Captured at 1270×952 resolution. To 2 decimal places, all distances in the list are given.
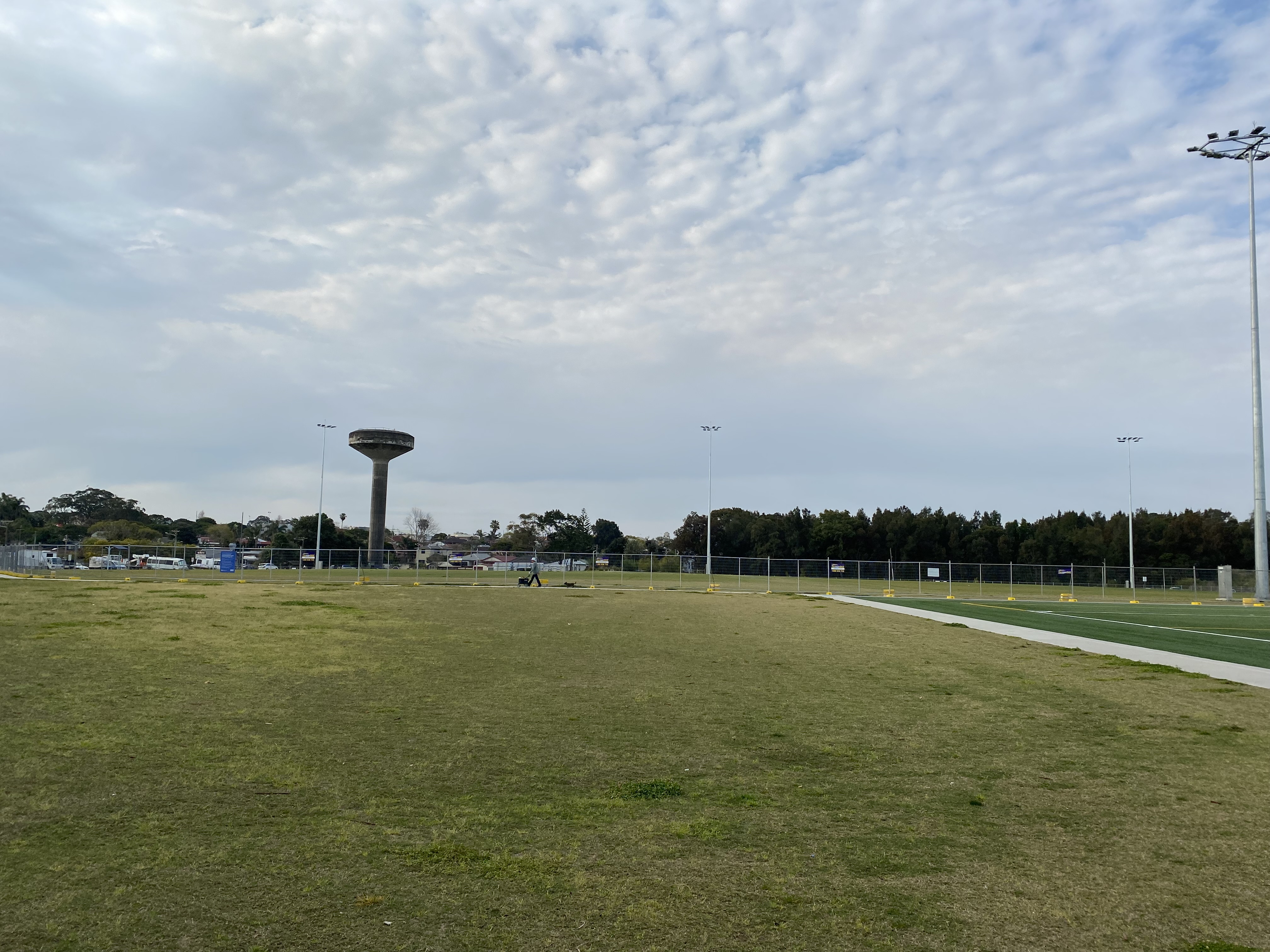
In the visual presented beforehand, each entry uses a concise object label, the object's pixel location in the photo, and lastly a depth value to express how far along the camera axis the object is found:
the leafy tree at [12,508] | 151.75
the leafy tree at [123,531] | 135.88
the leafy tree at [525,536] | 156.12
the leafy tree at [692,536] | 135.38
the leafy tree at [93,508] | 162.75
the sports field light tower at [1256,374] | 37.84
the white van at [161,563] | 55.31
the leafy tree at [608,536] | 164.38
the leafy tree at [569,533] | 149.62
